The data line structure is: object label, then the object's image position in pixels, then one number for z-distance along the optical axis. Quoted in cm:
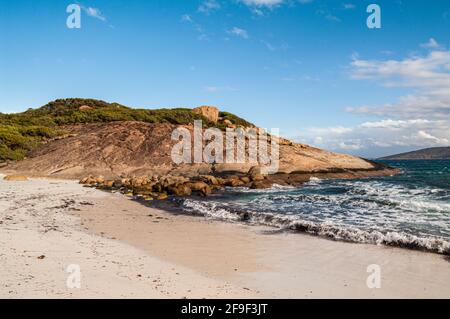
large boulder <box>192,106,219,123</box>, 5715
